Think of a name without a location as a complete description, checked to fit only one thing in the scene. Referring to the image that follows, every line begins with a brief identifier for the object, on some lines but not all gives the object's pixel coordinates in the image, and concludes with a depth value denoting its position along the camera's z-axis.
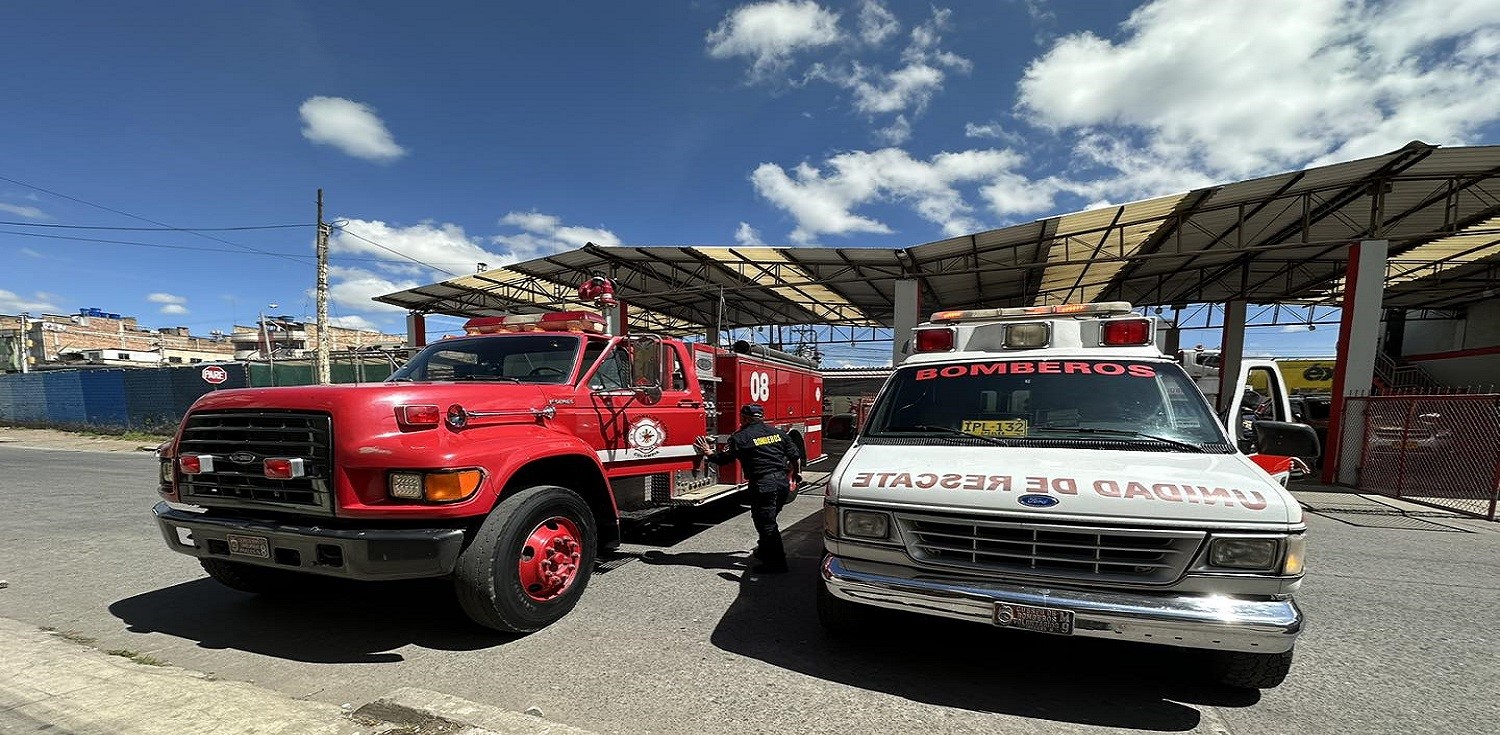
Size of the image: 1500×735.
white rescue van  2.43
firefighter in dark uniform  4.80
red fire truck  3.11
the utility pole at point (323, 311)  14.77
